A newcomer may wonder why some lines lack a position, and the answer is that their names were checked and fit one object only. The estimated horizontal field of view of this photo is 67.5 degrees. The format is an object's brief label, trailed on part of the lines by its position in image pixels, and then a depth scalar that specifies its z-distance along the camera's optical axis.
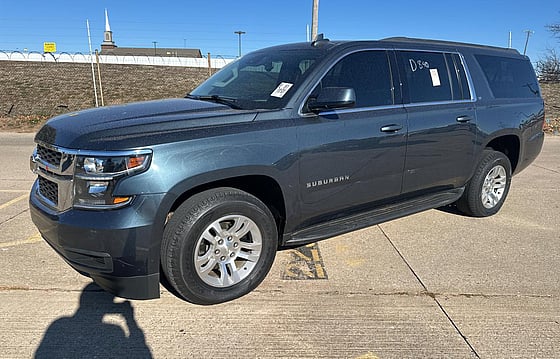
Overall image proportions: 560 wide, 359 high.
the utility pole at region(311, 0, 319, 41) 12.46
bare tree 31.22
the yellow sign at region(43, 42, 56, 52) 16.62
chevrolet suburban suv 2.64
